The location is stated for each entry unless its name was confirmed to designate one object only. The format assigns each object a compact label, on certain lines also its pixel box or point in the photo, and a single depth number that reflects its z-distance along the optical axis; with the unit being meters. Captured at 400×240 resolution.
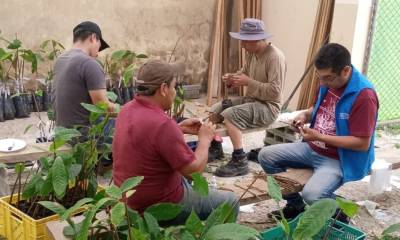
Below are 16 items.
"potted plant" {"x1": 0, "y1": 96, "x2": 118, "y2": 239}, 2.92
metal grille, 6.74
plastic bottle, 4.23
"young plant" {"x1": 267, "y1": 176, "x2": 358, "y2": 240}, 2.21
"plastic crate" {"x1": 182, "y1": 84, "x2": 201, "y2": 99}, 8.40
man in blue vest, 3.47
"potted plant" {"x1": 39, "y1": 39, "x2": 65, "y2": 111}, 6.95
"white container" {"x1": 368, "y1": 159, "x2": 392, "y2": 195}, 4.52
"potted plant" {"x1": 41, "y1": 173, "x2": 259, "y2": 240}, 2.15
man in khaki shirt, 4.89
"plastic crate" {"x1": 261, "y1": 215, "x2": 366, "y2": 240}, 3.05
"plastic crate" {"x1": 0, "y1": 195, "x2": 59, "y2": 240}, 2.96
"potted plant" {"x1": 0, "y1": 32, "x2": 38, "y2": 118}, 6.65
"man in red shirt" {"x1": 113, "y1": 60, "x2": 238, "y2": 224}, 2.69
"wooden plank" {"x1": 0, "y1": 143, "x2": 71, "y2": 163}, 3.98
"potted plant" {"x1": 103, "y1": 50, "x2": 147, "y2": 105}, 6.85
